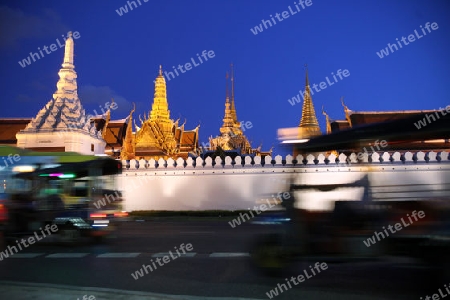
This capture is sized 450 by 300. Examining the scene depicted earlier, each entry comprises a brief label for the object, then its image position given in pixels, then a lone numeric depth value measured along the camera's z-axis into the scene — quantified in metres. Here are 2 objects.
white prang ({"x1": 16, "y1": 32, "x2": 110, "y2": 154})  27.50
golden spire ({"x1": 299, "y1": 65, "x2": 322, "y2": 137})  39.44
